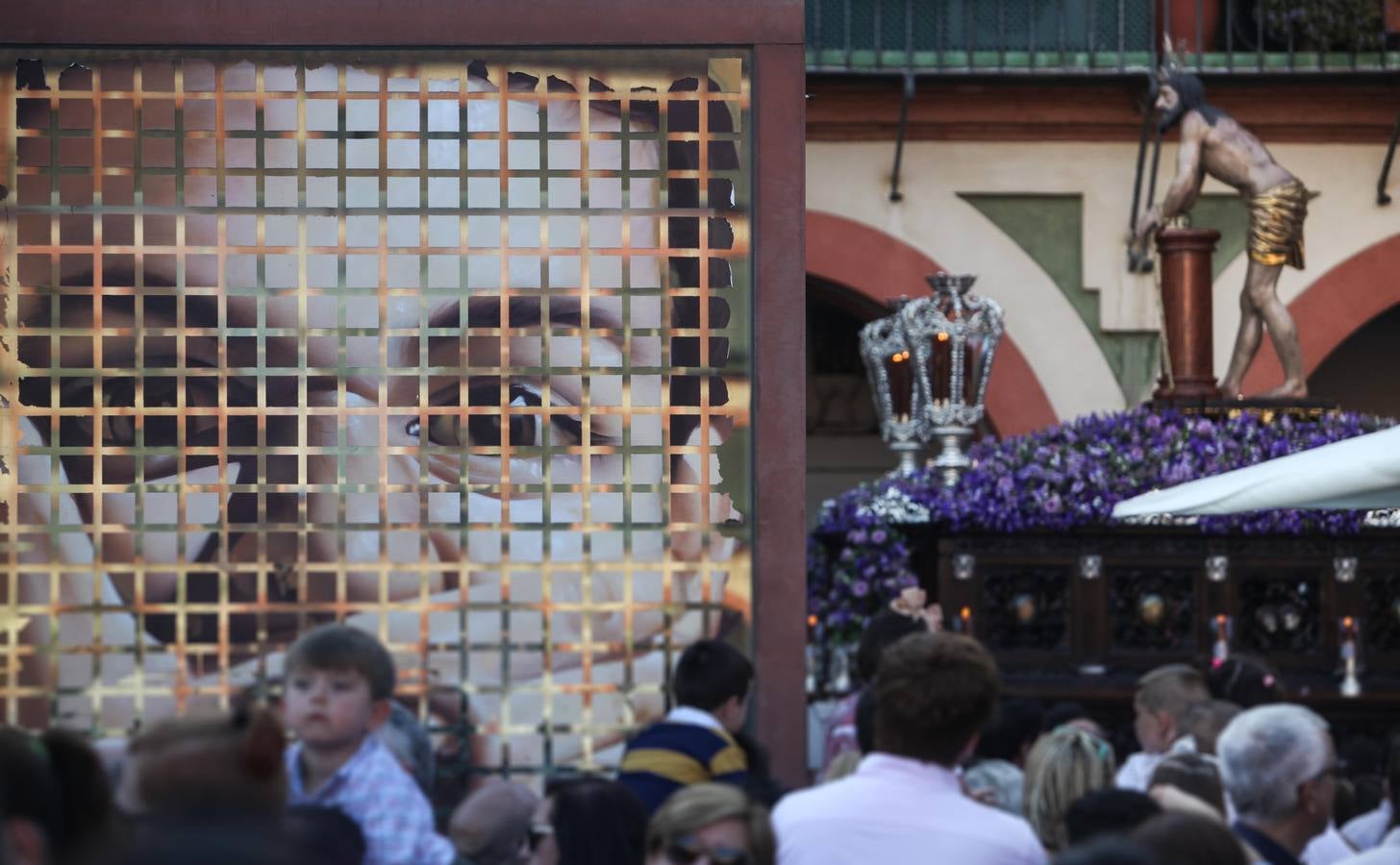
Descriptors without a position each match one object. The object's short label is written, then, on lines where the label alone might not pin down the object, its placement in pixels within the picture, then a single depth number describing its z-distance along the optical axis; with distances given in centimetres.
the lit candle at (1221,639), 1920
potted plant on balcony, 2841
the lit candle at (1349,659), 1930
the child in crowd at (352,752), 777
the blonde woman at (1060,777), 914
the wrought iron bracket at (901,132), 2766
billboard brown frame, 1252
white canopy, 1360
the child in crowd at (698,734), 964
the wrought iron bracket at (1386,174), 2822
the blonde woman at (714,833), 752
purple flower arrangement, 1986
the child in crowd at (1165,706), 1142
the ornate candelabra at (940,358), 2253
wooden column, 2178
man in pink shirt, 738
